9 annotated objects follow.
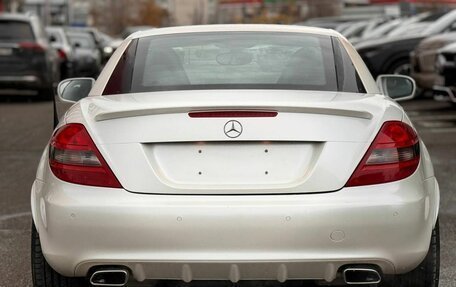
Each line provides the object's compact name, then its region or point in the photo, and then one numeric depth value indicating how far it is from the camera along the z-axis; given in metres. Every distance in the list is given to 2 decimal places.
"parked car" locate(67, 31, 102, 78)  27.25
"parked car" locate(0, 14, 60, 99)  18.56
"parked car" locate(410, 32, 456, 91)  15.42
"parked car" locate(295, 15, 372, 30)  31.22
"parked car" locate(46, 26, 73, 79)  23.72
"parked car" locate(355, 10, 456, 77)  17.58
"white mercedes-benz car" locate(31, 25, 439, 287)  4.00
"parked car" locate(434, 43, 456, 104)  12.99
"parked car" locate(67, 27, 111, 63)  32.62
